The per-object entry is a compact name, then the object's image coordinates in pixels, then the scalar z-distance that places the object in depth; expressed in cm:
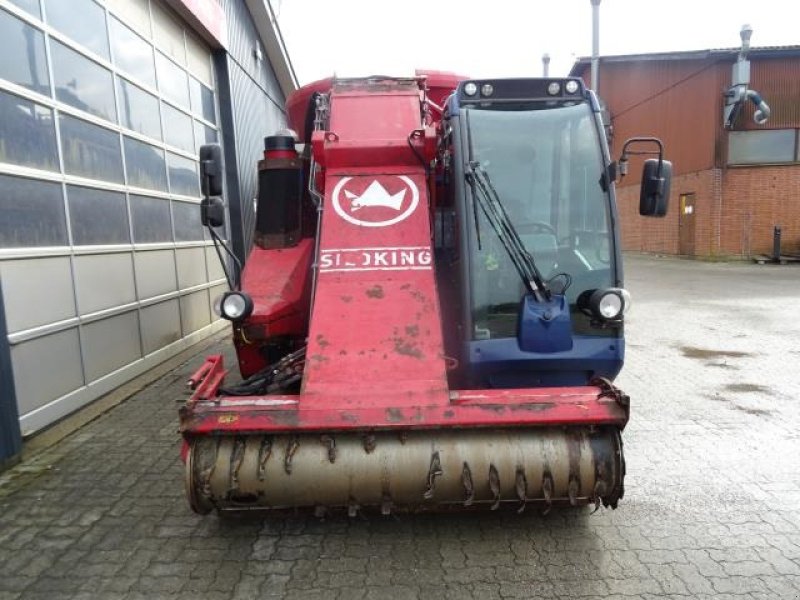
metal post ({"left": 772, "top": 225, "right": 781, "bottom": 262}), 1838
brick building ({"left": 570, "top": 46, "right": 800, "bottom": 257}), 1816
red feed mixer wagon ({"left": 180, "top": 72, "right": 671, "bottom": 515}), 288
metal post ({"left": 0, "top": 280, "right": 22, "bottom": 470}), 423
